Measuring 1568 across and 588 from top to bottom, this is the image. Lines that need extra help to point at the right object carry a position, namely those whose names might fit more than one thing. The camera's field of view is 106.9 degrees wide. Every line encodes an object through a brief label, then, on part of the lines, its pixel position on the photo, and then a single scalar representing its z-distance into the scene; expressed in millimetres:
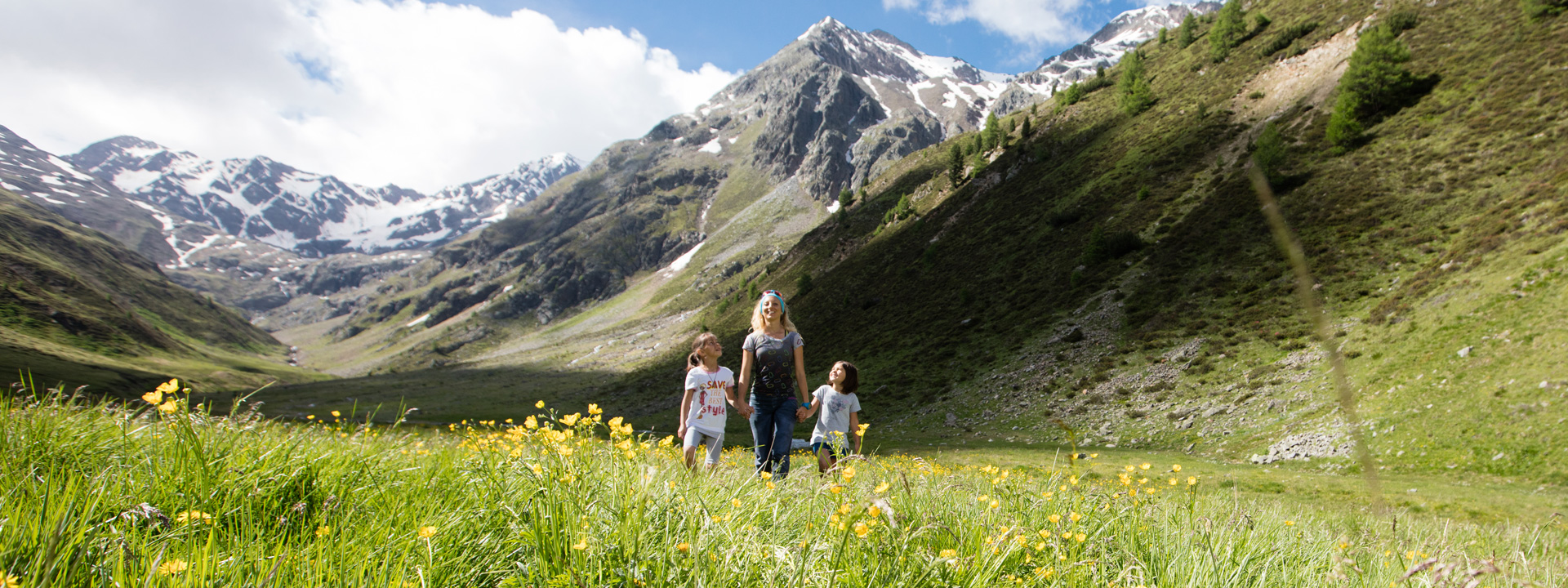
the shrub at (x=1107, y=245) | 39906
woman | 7680
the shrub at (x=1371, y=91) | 36312
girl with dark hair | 8258
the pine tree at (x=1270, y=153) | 37500
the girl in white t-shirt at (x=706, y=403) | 7523
